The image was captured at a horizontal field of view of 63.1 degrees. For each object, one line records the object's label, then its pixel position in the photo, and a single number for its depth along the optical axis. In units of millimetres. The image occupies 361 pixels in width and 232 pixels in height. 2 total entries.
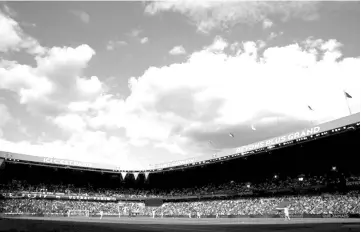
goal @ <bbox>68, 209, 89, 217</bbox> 60294
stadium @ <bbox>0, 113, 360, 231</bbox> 43500
